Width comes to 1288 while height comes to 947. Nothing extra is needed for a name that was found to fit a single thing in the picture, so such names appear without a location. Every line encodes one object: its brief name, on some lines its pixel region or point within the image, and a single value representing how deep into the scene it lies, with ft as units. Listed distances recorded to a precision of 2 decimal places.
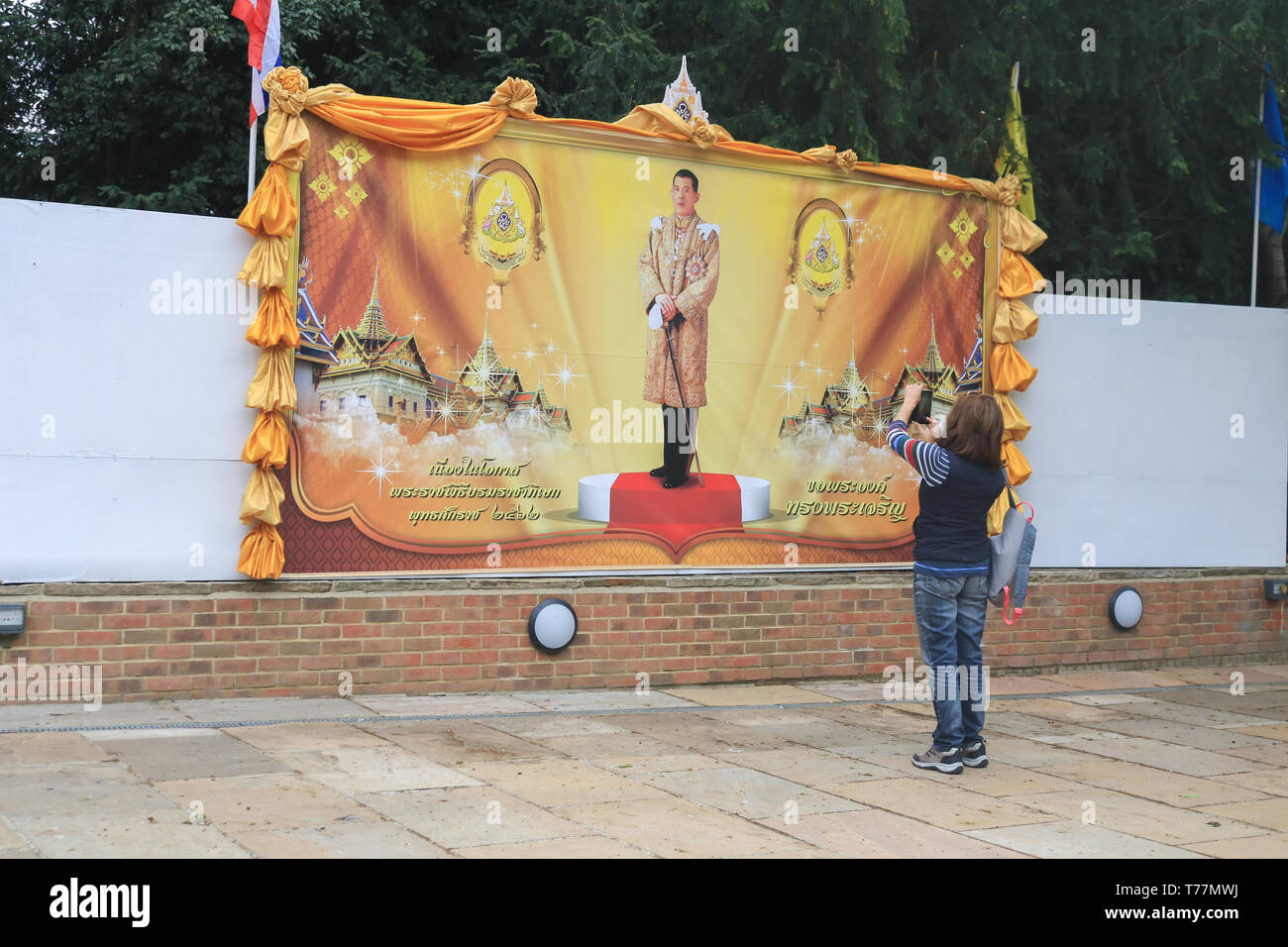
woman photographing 24.08
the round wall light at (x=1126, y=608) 37.63
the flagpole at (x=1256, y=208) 40.06
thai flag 28.96
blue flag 39.99
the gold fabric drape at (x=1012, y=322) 35.94
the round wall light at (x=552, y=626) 30.99
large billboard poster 29.45
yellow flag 37.50
